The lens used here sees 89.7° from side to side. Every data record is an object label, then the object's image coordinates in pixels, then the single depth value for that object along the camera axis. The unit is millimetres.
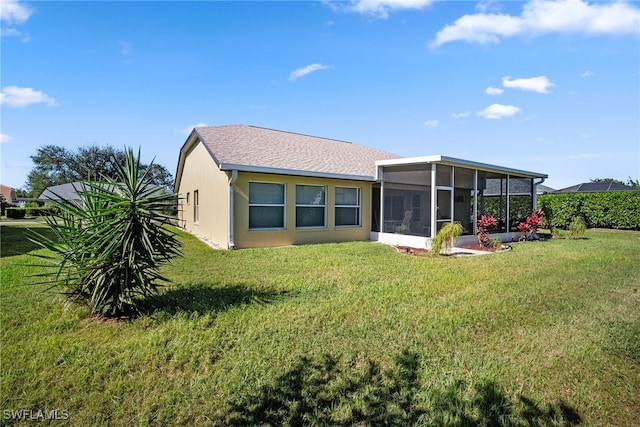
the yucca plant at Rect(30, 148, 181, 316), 4327
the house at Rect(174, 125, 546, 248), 11172
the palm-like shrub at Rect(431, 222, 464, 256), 9797
